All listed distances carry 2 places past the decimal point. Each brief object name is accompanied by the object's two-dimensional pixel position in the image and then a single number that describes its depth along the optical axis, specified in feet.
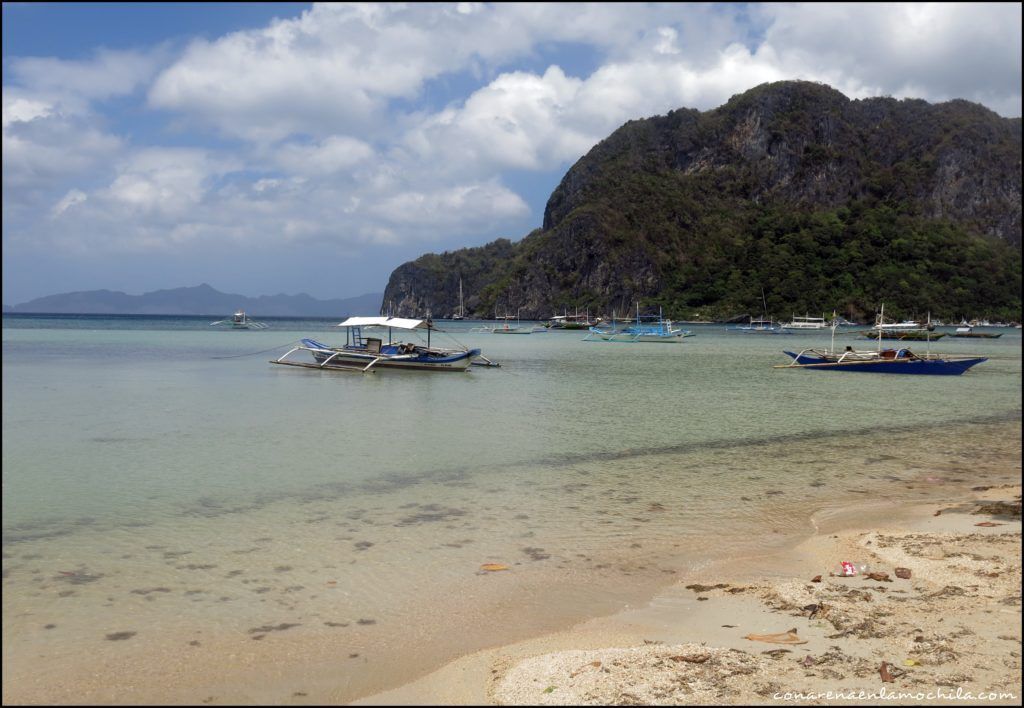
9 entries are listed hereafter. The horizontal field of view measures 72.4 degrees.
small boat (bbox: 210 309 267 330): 350.64
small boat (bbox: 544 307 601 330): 412.96
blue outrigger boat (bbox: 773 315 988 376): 116.88
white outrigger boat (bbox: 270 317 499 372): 111.75
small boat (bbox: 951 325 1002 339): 289.12
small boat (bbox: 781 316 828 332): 390.21
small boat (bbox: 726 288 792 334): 347.15
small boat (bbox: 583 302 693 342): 250.98
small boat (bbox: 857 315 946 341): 261.95
